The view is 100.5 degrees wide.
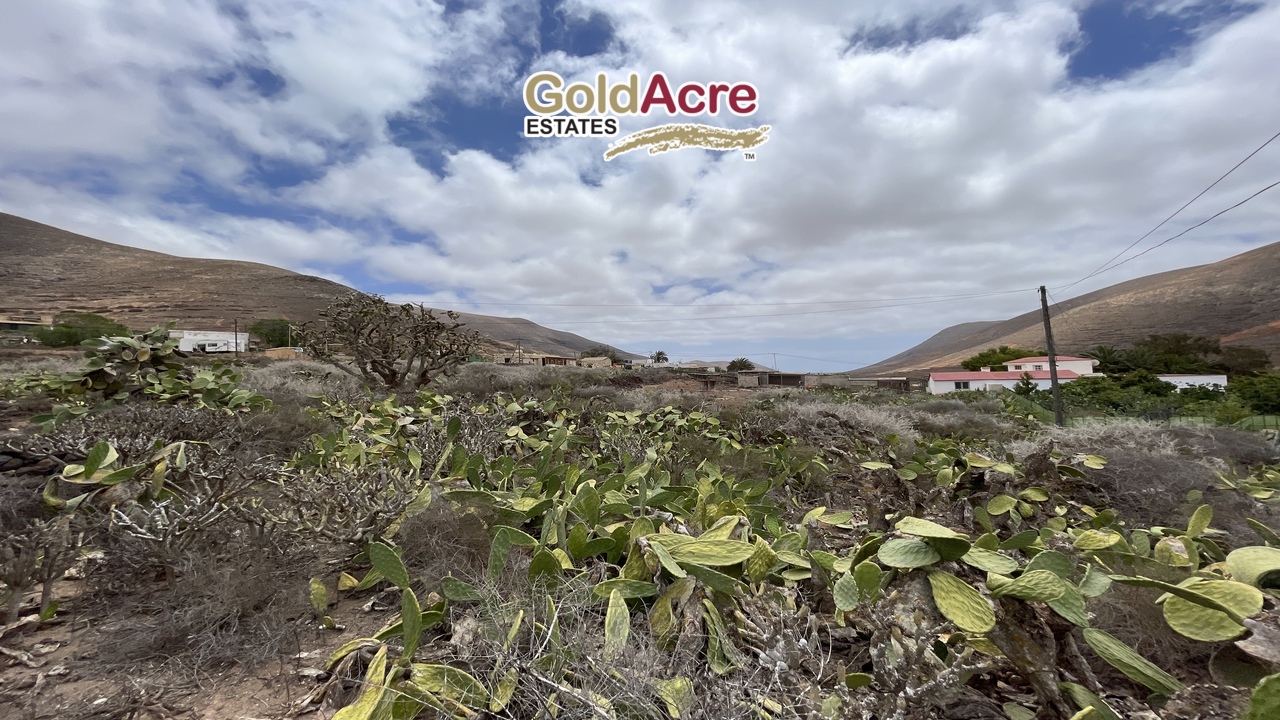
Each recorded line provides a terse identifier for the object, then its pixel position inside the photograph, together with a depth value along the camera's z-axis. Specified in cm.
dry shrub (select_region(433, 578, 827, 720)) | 116
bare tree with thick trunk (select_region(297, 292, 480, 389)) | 1041
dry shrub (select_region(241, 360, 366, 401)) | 811
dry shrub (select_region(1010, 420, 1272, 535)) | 346
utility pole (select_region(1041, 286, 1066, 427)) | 1505
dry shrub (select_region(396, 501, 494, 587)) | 211
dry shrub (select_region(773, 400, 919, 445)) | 646
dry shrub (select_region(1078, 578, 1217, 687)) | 126
